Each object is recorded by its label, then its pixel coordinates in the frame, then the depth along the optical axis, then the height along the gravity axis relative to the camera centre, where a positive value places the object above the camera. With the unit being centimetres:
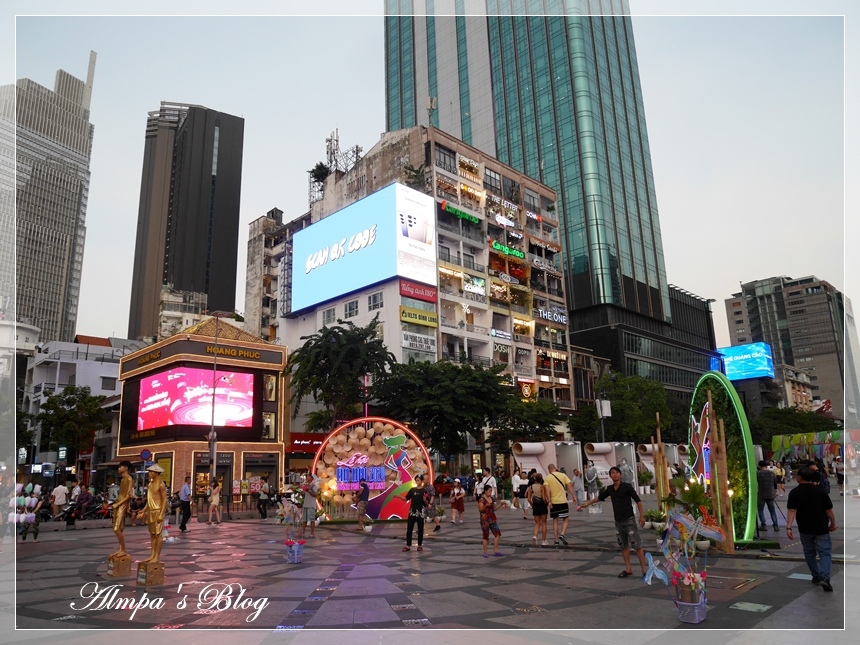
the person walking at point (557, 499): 1422 -106
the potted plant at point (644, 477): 3101 -135
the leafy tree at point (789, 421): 7744 +318
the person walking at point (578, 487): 2571 -146
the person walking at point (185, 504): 2177 -151
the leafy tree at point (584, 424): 5372 +232
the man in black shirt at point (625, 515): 1003 -105
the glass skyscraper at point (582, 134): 7819 +4369
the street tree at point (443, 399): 3694 +328
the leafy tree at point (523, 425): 4247 +190
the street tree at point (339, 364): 3641 +535
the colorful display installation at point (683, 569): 703 -140
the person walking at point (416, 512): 1446 -130
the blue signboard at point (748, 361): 9906 +1371
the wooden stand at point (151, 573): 997 -177
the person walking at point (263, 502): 2778 -192
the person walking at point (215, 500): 2459 -155
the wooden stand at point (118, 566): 1109 -182
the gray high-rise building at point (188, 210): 16800 +6914
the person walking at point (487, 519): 1334 -138
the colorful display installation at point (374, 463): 2284 -26
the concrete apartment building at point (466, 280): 5031 +1558
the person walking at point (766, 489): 1498 -101
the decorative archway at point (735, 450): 1234 -4
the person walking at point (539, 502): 1417 -111
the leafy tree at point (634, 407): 4959 +344
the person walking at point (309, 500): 1719 -117
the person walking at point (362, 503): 2056 -151
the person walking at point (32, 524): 1839 -175
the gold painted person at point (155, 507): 1037 -77
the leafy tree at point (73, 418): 4619 +335
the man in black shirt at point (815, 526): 852 -108
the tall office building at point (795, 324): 12838 +2751
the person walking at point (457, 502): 2169 -166
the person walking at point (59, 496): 2509 -128
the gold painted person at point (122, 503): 1100 -71
